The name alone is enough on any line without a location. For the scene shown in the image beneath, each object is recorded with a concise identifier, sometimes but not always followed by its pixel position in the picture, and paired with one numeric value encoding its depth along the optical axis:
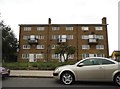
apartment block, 23.85
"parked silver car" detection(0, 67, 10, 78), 5.02
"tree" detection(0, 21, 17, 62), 23.54
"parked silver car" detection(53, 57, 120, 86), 4.29
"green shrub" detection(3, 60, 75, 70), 8.69
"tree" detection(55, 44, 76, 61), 20.19
